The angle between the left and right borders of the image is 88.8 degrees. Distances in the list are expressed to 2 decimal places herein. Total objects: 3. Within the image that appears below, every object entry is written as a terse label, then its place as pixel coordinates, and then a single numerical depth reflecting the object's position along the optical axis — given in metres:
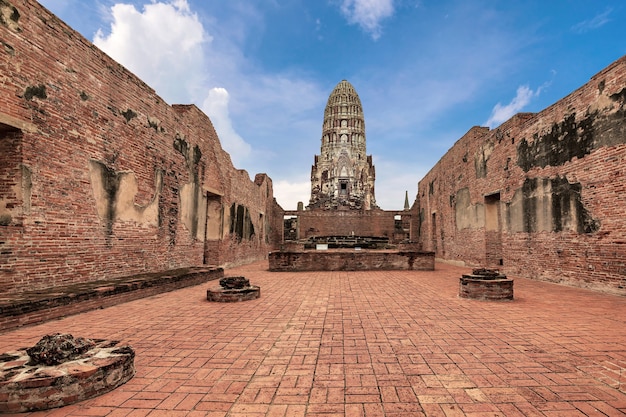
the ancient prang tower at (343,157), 52.47
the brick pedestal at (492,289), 6.04
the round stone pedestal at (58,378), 2.20
